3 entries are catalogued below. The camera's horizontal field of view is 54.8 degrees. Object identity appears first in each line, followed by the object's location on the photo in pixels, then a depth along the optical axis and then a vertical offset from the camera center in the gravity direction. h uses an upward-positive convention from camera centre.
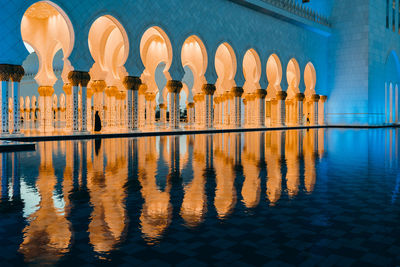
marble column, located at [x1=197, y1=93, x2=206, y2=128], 16.53 +0.89
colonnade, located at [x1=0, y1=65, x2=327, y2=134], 10.12 +0.89
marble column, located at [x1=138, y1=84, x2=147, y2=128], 15.61 +1.13
